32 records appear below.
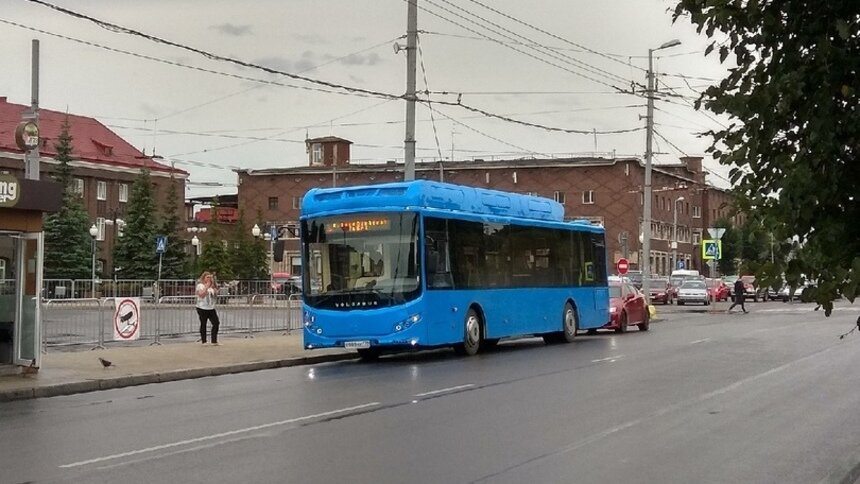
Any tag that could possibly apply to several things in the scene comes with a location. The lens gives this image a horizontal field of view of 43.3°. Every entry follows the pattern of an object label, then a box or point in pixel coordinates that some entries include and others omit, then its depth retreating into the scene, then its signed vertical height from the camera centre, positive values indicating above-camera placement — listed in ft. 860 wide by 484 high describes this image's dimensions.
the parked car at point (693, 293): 210.38 -0.72
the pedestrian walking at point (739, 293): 165.11 -0.64
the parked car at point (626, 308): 108.99 -1.86
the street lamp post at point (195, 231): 226.97 +17.75
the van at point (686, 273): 237.98 +3.77
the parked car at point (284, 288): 98.69 +0.48
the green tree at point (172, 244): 229.66 +10.70
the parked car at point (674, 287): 225.74 +0.51
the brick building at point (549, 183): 301.02 +31.28
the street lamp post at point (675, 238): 317.46 +15.92
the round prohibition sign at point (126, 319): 75.92 -1.70
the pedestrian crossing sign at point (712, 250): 167.12 +6.05
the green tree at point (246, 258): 250.57 +8.30
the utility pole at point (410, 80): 88.84 +17.54
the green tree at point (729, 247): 335.88 +13.13
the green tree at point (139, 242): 232.12 +11.37
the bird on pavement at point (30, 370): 58.95 -4.05
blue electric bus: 68.85 +1.60
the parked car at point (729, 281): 268.78 +2.03
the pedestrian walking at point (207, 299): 78.38 -0.37
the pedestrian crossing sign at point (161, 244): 171.32 +7.96
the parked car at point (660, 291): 223.30 -0.28
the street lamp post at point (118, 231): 224.88 +15.06
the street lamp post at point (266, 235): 97.90 +12.17
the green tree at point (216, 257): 230.68 +8.07
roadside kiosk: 58.34 +0.37
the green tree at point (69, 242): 222.46 +11.10
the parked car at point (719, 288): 223.71 +0.22
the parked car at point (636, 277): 226.71 +2.78
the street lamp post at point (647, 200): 137.08 +11.56
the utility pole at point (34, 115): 66.28 +11.02
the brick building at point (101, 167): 271.08 +33.77
